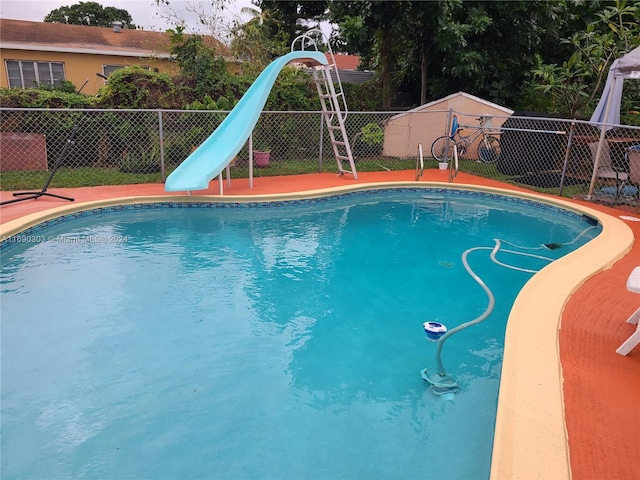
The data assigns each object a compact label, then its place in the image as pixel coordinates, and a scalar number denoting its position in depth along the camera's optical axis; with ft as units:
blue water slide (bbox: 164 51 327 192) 21.63
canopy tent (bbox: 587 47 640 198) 20.57
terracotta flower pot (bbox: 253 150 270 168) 32.12
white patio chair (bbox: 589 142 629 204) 22.54
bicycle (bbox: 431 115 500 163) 33.14
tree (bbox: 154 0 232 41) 35.29
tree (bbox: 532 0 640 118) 32.35
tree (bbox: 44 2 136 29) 115.03
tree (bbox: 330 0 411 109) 34.78
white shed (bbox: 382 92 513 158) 36.37
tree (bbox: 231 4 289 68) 37.99
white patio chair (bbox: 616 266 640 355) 8.43
